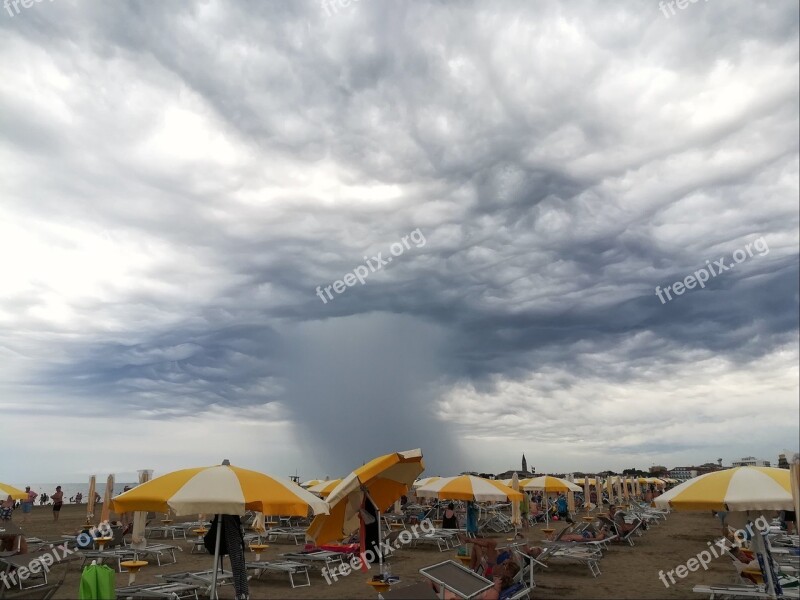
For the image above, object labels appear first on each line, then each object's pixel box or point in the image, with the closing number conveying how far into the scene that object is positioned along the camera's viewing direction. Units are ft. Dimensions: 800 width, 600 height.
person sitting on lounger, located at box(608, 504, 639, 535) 61.67
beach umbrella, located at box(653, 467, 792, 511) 26.16
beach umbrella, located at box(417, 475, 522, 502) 44.91
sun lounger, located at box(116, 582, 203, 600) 30.19
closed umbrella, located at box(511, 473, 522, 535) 71.92
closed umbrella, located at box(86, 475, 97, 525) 76.10
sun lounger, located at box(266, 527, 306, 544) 62.71
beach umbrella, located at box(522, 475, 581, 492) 77.71
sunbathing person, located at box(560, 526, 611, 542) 48.13
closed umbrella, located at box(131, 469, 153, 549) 47.37
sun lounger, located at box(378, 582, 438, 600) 22.33
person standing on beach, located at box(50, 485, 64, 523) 83.17
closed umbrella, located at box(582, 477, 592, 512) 109.60
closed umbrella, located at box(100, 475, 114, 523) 70.02
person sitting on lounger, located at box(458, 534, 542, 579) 32.27
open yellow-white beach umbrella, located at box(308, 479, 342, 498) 69.00
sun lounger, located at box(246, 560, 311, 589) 38.01
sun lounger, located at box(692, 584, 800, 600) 28.66
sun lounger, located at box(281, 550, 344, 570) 42.05
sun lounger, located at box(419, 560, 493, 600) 25.20
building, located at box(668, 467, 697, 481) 283.87
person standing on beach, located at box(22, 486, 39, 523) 93.45
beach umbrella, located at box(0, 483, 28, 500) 53.01
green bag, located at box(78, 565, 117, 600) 24.26
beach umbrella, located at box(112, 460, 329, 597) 22.85
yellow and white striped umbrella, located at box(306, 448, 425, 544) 28.94
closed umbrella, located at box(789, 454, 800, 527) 18.94
